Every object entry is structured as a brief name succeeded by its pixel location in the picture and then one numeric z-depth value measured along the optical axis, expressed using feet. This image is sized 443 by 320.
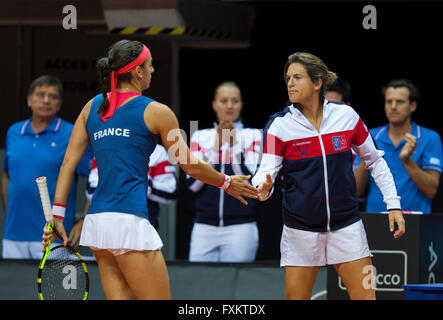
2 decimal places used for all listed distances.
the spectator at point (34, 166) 41.81
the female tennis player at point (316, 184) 28.17
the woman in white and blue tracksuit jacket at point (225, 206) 41.11
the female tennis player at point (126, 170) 24.89
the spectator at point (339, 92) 39.49
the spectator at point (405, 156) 39.22
